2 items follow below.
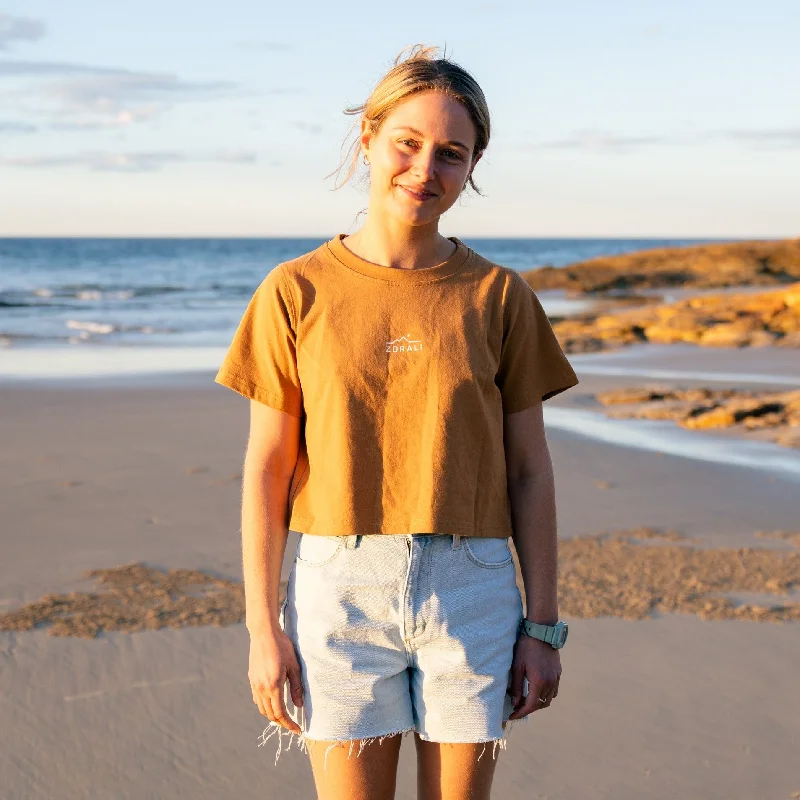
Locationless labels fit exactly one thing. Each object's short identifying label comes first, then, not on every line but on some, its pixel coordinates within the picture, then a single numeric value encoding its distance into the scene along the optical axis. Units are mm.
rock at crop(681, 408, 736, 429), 9370
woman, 2100
